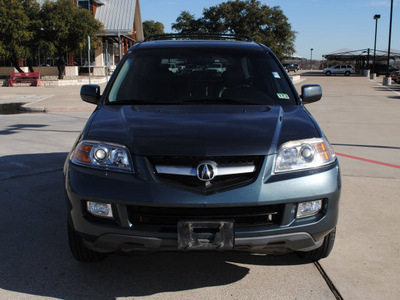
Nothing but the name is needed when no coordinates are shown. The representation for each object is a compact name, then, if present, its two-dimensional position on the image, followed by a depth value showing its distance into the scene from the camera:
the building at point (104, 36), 33.78
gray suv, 2.49
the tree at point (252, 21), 49.91
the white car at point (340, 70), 55.41
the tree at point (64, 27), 27.06
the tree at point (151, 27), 87.81
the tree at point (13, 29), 25.16
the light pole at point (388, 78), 31.98
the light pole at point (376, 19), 44.12
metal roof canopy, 54.62
